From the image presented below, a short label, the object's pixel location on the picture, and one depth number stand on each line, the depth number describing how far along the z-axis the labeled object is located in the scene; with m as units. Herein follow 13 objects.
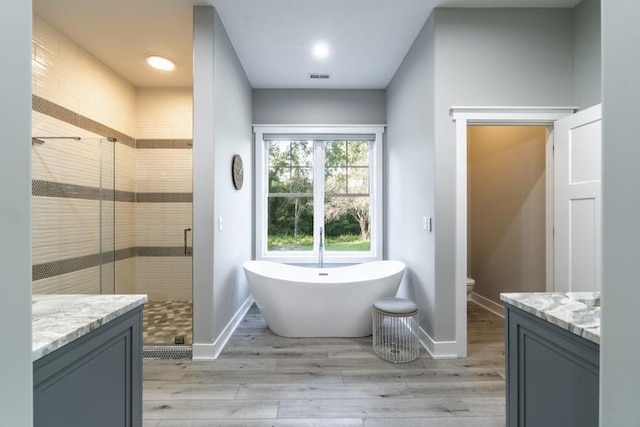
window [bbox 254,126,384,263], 4.17
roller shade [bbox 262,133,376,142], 4.09
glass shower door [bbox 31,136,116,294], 2.50
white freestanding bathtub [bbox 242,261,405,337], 2.76
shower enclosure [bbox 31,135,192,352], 2.59
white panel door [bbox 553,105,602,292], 2.16
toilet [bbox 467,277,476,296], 3.48
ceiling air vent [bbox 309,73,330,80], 3.61
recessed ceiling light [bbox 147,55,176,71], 3.21
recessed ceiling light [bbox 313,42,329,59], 2.99
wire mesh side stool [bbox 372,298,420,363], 2.48
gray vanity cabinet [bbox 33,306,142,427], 0.83
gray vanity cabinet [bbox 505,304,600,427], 0.95
